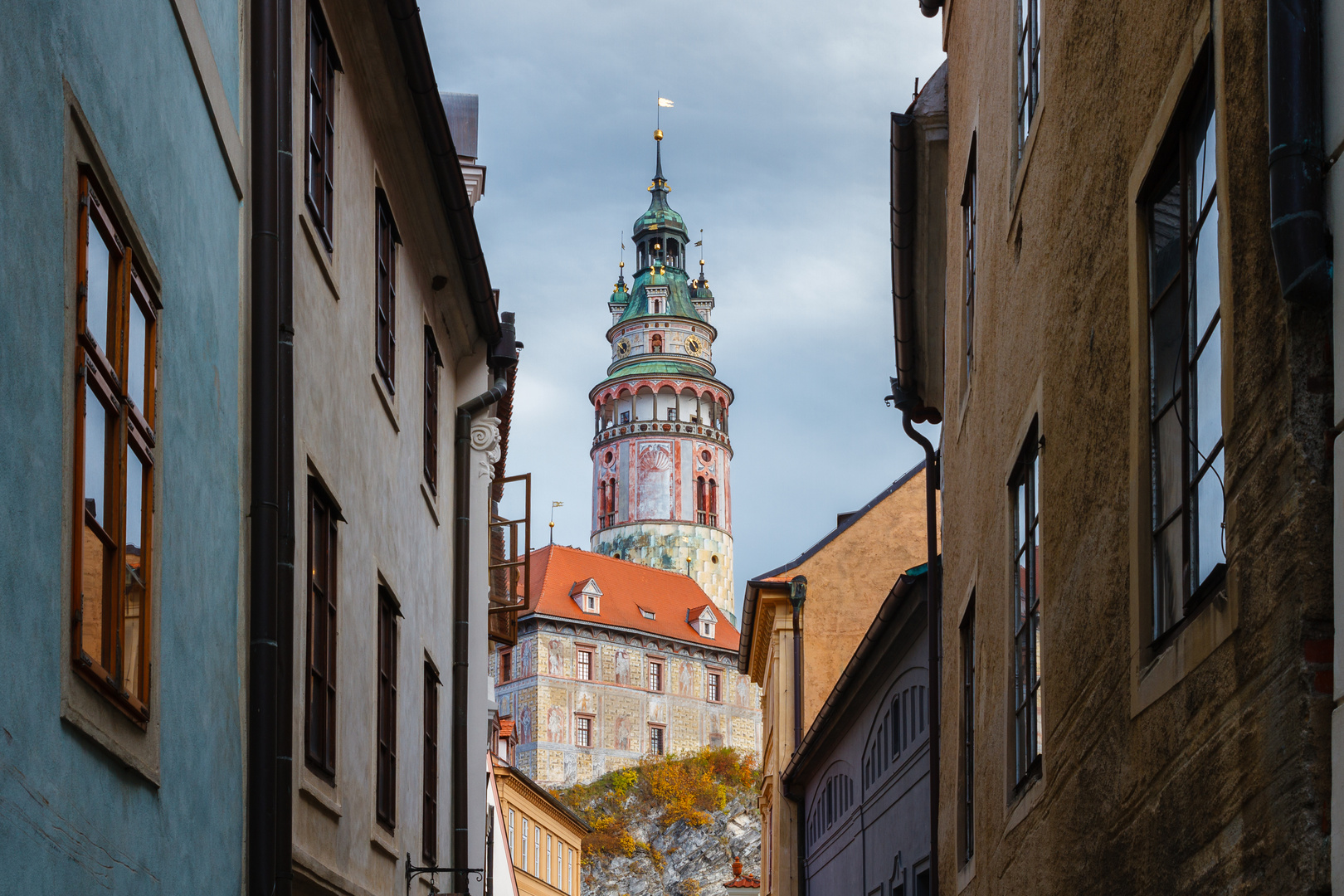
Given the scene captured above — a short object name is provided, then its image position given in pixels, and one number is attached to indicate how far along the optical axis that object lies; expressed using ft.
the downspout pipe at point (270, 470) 23.93
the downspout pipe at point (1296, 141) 11.52
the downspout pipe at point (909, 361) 42.34
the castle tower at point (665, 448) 354.33
